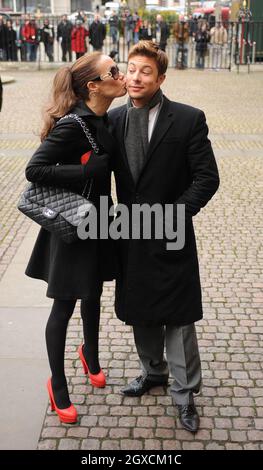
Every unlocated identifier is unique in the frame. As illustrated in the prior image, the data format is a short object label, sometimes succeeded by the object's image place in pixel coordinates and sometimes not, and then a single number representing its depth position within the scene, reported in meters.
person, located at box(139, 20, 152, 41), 21.46
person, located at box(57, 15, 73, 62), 21.09
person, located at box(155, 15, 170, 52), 21.28
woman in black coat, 2.82
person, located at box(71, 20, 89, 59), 20.53
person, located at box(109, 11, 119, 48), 22.92
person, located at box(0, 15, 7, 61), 21.06
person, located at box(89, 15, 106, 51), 21.05
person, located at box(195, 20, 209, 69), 20.33
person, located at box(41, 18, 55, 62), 21.11
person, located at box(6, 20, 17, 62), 21.12
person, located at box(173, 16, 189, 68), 20.41
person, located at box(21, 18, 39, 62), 21.08
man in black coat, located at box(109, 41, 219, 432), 2.86
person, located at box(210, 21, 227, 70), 21.79
